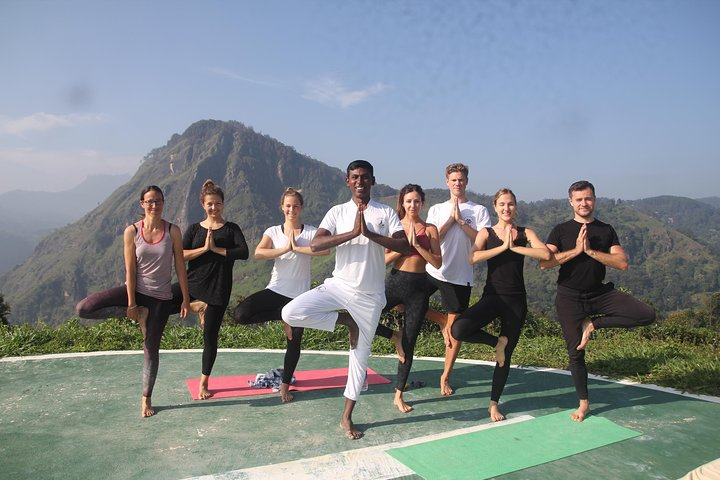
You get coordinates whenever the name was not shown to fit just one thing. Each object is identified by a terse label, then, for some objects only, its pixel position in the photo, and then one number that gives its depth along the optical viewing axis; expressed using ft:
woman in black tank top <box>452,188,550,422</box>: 16.69
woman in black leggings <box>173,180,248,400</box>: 17.38
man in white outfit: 14.28
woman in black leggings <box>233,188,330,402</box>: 17.46
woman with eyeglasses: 15.57
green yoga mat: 12.75
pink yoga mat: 18.31
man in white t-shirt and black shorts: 18.88
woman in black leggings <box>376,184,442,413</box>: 17.01
